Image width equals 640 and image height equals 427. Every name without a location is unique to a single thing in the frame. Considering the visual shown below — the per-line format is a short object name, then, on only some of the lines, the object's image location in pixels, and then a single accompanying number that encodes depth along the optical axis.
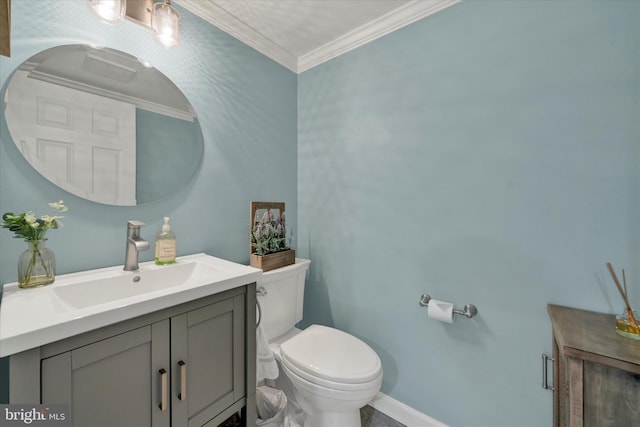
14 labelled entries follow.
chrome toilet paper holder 1.29
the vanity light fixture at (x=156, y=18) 1.15
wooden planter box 1.50
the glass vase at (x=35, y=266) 0.87
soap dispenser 1.20
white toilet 1.14
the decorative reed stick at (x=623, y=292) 0.85
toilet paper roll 1.31
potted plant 1.52
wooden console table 0.73
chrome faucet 1.09
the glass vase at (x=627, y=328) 0.83
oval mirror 0.97
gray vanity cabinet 0.66
